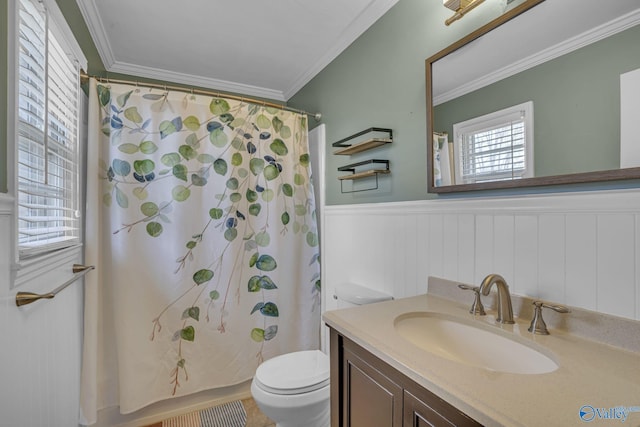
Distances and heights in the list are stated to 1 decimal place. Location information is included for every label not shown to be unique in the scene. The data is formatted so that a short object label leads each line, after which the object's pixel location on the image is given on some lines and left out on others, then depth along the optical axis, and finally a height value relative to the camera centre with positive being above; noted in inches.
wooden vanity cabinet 27.7 -19.6
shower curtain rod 64.4 +29.2
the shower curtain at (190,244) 68.5 -7.8
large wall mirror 32.9 +14.3
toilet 54.9 -32.1
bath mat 74.3 -50.7
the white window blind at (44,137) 37.5 +11.2
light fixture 46.1 +30.9
